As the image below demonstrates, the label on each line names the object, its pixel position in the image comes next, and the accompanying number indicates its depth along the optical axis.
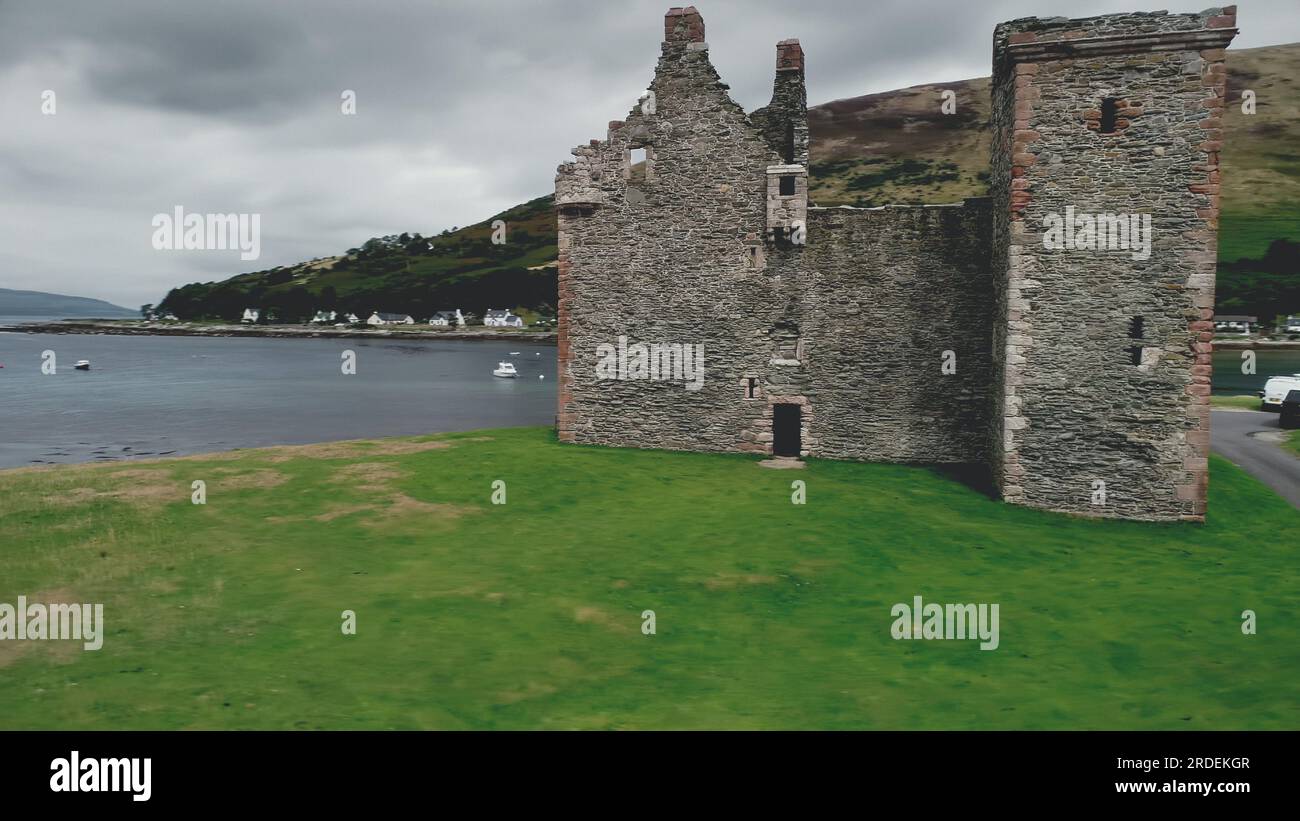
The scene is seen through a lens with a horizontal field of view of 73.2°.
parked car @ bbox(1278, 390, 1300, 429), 37.38
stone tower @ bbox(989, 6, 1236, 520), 21.80
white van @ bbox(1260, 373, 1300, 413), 42.65
